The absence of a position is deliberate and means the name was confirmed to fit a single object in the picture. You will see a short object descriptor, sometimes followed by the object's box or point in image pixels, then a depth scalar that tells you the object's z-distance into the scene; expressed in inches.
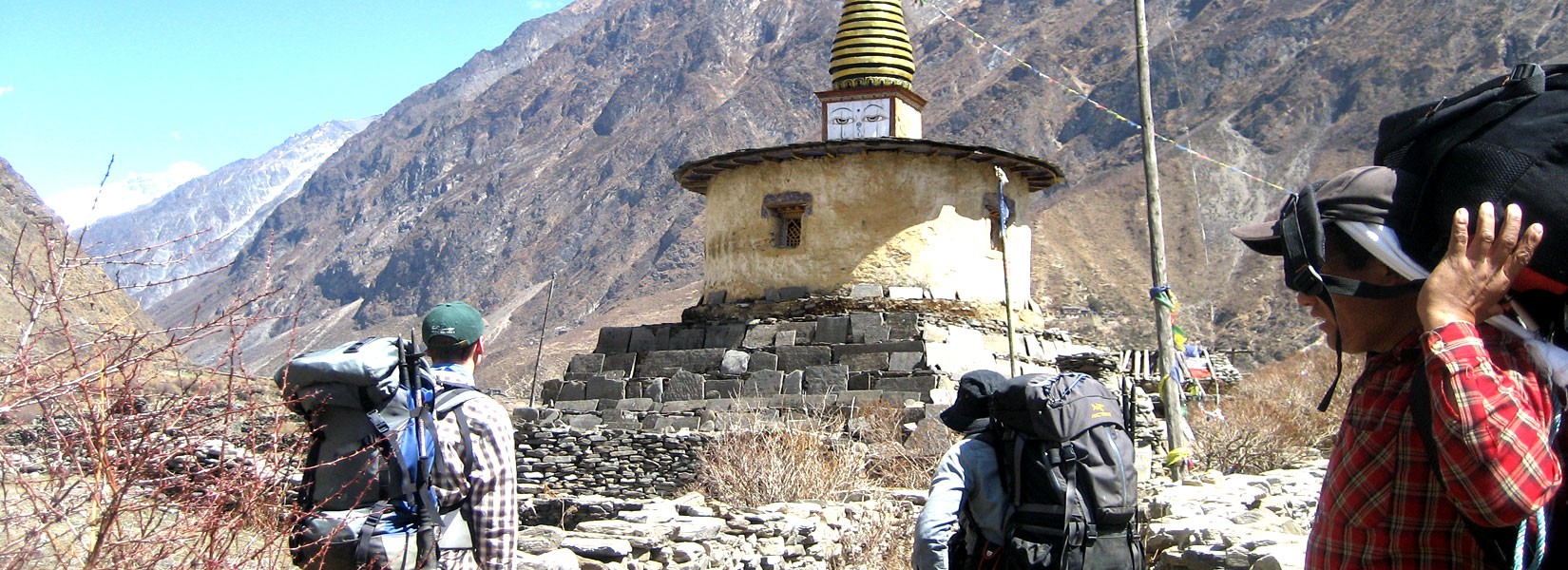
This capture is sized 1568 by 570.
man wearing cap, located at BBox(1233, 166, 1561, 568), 84.4
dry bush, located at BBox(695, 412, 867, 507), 387.5
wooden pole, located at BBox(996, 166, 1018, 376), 532.2
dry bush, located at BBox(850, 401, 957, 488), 433.1
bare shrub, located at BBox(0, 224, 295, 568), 128.4
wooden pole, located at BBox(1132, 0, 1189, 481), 439.8
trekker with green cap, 154.4
